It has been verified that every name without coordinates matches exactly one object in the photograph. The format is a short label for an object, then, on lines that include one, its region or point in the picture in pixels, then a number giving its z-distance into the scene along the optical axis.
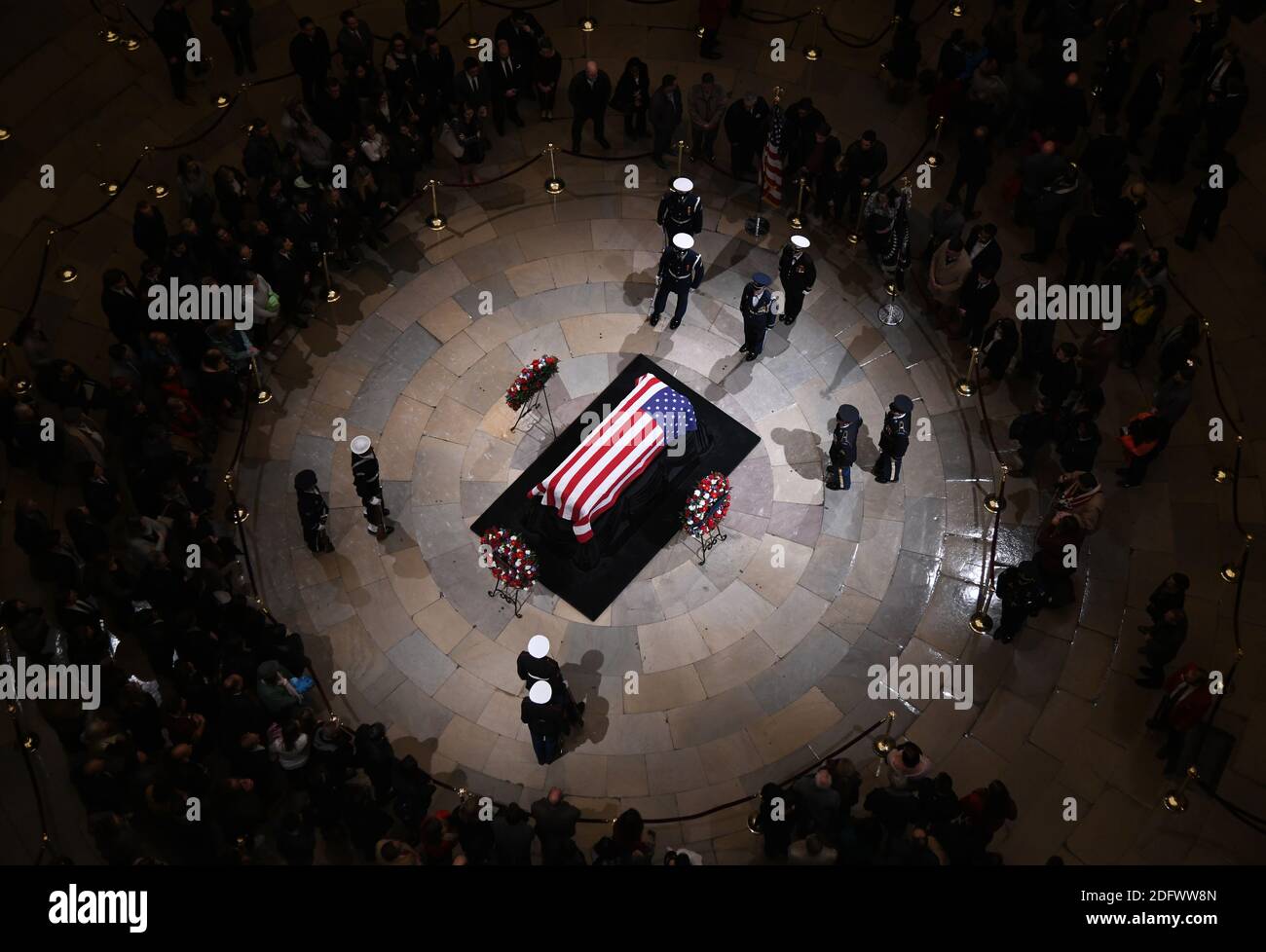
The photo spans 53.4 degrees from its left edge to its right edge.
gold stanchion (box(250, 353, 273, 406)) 18.31
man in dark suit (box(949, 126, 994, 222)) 19.03
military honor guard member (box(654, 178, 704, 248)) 18.58
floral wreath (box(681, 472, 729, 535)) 16.53
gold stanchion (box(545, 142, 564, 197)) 20.58
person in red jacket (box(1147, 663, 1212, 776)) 14.58
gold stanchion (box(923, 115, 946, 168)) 20.69
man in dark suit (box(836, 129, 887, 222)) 18.98
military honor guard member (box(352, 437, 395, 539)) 16.28
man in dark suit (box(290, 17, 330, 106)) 19.95
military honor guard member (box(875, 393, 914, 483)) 16.91
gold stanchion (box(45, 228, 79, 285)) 18.78
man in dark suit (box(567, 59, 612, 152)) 19.92
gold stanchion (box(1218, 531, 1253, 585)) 16.25
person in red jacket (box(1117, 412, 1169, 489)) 16.48
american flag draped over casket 15.99
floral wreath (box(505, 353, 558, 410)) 17.45
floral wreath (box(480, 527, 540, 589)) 16.14
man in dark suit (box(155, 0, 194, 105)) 20.03
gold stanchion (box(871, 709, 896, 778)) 15.48
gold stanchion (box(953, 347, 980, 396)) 18.47
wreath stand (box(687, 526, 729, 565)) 17.11
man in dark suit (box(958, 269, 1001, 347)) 17.89
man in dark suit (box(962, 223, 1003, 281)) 17.83
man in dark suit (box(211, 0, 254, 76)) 20.45
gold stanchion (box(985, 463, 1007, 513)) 17.39
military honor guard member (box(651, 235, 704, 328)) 18.12
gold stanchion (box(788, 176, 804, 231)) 20.36
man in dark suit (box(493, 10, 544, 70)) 20.41
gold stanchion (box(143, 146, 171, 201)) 19.84
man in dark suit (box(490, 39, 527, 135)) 20.17
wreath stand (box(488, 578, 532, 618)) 16.77
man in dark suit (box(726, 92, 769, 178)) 19.69
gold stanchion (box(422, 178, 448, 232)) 20.22
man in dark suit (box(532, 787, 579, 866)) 13.98
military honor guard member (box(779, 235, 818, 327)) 18.44
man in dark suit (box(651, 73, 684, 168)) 19.83
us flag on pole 19.59
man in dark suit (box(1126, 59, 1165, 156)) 19.45
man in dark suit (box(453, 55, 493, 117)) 19.59
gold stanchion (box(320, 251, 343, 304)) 19.33
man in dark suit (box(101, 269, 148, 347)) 16.84
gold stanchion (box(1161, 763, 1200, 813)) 14.86
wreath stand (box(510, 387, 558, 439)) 18.22
